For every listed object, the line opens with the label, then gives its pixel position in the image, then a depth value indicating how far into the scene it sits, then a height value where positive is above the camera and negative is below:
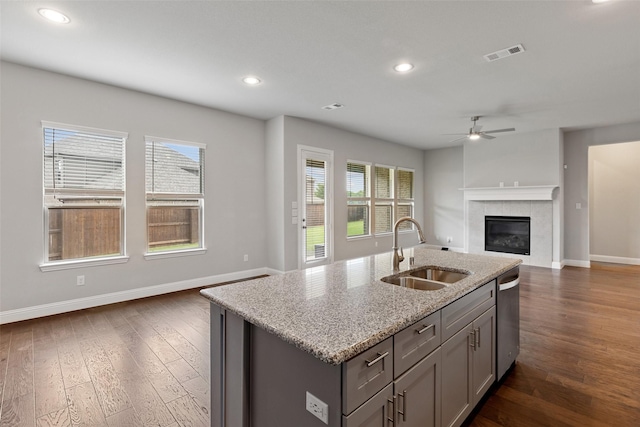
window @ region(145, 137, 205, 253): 4.43 +0.27
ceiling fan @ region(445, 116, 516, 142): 4.85 +1.25
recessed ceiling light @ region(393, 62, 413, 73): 3.41 +1.62
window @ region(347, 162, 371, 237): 6.64 +0.26
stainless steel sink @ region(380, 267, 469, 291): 2.02 -0.47
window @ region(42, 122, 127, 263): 3.67 +0.26
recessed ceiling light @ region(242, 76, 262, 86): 3.80 +1.64
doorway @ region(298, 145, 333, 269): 5.59 +0.10
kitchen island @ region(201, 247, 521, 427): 1.06 -0.54
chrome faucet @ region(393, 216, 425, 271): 2.20 -0.27
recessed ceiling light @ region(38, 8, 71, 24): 2.50 +1.63
